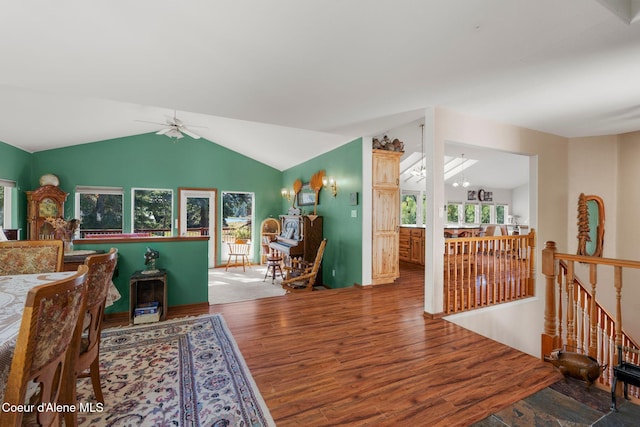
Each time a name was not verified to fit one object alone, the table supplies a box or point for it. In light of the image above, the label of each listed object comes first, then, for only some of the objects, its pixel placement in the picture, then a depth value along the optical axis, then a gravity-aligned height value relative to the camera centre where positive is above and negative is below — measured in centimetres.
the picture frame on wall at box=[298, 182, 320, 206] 640 +44
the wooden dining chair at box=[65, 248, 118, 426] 146 -60
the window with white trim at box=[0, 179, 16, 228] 512 +25
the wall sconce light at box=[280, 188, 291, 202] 779 +60
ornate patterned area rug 165 -119
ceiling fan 477 +145
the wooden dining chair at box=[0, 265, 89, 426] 85 -44
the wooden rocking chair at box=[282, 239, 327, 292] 475 -109
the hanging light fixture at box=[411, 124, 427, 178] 728 +122
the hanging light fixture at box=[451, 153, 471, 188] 779 +150
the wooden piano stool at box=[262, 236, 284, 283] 602 -102
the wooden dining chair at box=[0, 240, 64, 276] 221 -34
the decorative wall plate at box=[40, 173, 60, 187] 583 +73
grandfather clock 555 +15
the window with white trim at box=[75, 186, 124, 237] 634 +13
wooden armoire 480 -3
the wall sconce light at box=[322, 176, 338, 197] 545 +64
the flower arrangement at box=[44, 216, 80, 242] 308 -17
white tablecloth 97 -46
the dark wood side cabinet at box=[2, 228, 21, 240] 420 -30
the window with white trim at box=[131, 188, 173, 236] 678 +9
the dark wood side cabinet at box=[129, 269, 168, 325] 309 -89
